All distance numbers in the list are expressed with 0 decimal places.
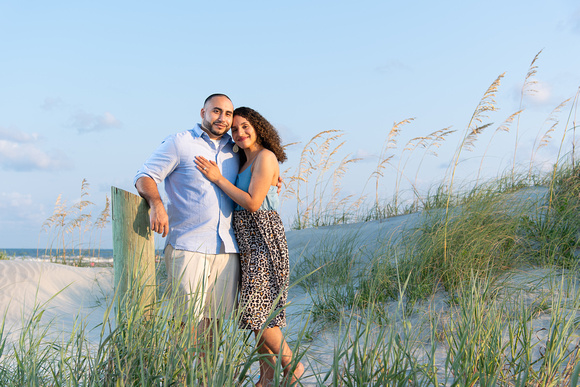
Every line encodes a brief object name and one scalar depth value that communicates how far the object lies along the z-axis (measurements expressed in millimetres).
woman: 3199
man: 3254
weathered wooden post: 3191
